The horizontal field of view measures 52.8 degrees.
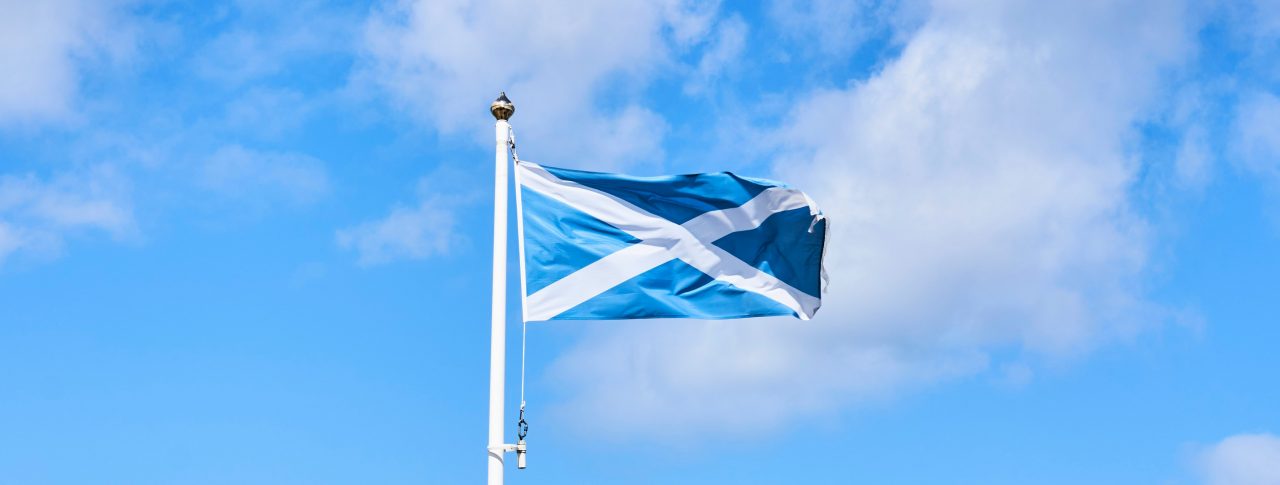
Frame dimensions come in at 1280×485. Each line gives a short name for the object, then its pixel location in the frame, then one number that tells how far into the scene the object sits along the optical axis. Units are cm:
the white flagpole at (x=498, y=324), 1833
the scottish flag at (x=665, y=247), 2066
